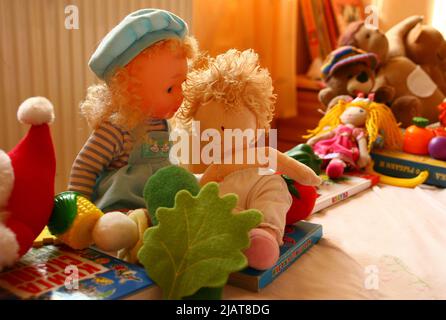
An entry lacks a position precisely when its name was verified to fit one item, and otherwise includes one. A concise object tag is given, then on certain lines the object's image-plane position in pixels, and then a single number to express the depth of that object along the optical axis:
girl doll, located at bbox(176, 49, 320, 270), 0.73
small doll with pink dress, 1.19
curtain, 1.75
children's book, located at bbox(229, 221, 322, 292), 0.64
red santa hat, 0.58
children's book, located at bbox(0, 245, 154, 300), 0.57
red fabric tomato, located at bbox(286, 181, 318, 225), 0.80
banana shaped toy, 1.17
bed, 0.66
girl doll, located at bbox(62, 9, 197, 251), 0.74
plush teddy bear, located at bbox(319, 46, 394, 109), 1.42
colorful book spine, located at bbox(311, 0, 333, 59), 2.20
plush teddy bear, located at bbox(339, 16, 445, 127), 1.49
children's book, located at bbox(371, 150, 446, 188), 1.18
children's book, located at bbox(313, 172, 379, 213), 1.00
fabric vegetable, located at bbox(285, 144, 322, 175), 0.87
